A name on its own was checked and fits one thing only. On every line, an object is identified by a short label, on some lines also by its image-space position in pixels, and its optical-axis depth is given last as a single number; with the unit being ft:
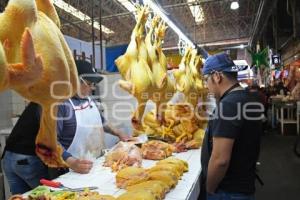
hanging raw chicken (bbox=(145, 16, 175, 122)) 6.96
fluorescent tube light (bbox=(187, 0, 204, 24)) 30.14
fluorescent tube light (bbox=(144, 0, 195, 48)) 9.64
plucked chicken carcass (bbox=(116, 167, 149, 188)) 6.56
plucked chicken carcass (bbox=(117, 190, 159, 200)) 5.35
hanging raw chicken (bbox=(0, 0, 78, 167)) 1.70
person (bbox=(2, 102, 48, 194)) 7.91
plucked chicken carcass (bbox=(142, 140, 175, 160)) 9.26
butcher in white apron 7.42
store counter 6.46
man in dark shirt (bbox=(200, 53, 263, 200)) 6.42
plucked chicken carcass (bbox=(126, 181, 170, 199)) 5.77
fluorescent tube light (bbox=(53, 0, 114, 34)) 24.31
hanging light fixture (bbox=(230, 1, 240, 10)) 24.22
